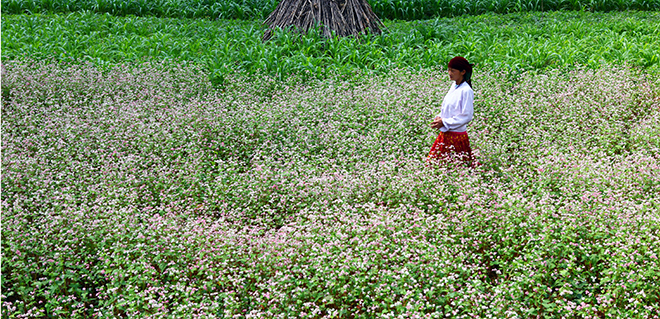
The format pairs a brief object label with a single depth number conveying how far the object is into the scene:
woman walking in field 6.17
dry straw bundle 12.38
